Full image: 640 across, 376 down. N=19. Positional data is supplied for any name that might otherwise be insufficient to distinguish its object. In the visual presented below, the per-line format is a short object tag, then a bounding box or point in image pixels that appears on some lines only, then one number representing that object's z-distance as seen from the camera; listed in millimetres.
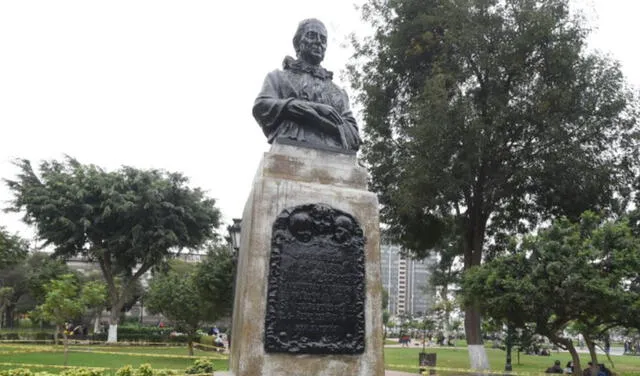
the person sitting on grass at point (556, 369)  20016
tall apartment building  128625
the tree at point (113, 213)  31875
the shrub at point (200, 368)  13336
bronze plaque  5895
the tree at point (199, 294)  23562
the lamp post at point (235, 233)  9870
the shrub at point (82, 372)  10420
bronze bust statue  6840
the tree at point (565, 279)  12961
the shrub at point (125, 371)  10629
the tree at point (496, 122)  17047
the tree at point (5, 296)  40788
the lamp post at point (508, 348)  21416
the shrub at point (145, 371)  11297
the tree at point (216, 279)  23438
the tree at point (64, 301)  23875
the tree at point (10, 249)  26991
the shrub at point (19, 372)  10170
